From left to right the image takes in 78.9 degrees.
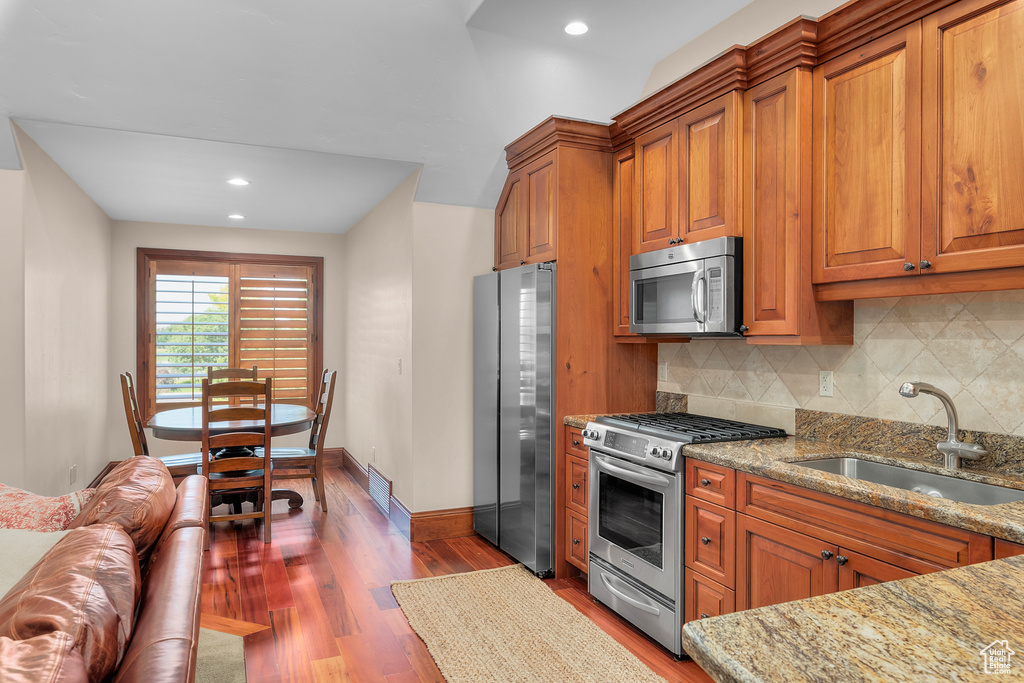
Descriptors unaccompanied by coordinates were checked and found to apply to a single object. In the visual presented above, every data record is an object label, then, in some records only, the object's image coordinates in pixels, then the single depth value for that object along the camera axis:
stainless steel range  2.56
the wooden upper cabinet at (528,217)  3.47
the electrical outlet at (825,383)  2.64
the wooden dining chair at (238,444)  3.93
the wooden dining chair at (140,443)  4.15
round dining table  4.08
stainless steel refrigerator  3.39
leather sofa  0.92
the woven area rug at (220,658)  2.40
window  5.99
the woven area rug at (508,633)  2.43
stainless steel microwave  2.63
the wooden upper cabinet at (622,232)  3.36
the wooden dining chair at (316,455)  4.57
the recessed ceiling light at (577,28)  2.99
